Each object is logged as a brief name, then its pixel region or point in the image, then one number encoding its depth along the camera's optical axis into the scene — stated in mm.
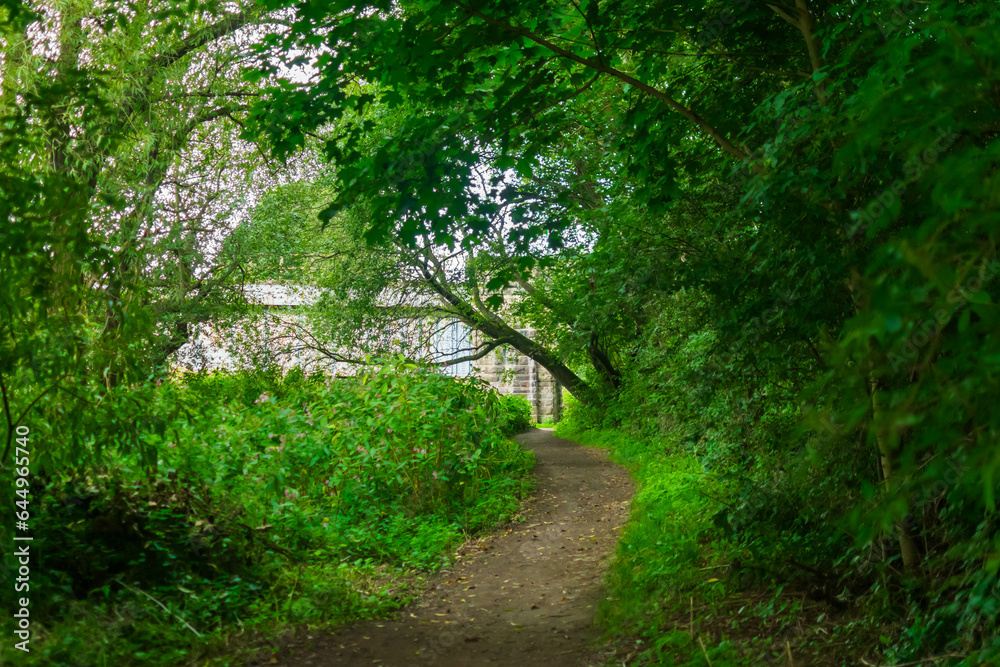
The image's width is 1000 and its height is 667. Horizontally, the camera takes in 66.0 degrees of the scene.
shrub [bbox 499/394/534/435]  18047
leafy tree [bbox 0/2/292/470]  3857
